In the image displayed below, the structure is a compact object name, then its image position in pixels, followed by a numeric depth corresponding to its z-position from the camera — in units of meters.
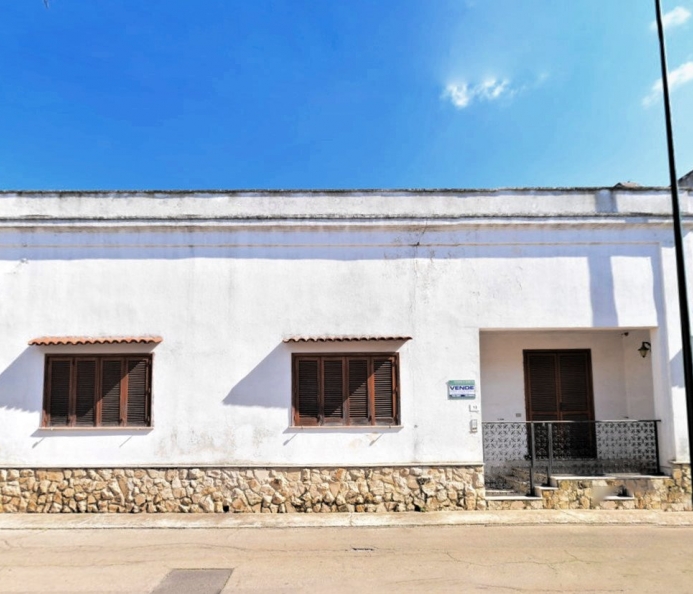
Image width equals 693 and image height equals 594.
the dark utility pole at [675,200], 5.83
